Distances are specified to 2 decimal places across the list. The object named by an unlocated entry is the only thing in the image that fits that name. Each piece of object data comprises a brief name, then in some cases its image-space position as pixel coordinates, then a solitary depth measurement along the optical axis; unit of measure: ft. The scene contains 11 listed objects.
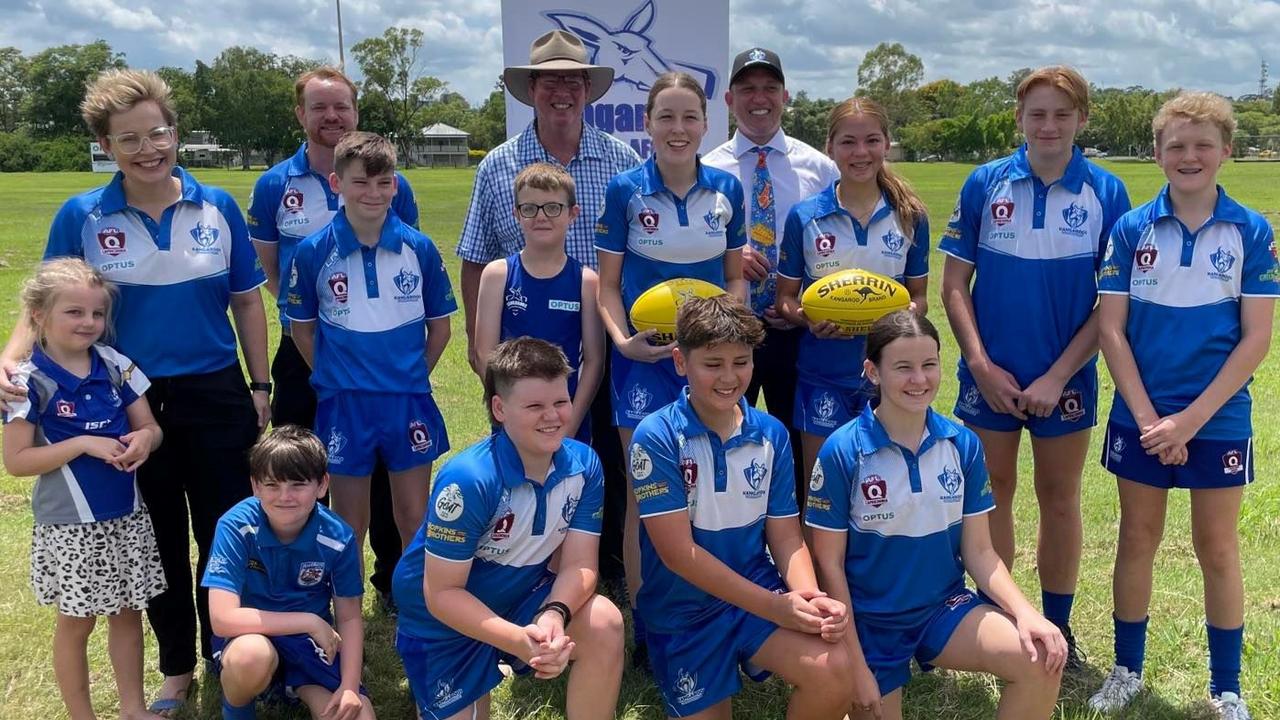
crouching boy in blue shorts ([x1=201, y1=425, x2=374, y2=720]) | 11.65
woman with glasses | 12.66
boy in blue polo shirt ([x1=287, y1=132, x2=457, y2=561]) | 13.70
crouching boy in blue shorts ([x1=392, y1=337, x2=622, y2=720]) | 11.16
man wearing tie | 15.92
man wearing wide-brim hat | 16.31
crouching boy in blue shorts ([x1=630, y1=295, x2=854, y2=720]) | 11.44
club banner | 22.89
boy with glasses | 14.16
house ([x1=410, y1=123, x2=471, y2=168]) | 338.95
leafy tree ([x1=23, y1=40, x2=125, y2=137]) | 284.41
